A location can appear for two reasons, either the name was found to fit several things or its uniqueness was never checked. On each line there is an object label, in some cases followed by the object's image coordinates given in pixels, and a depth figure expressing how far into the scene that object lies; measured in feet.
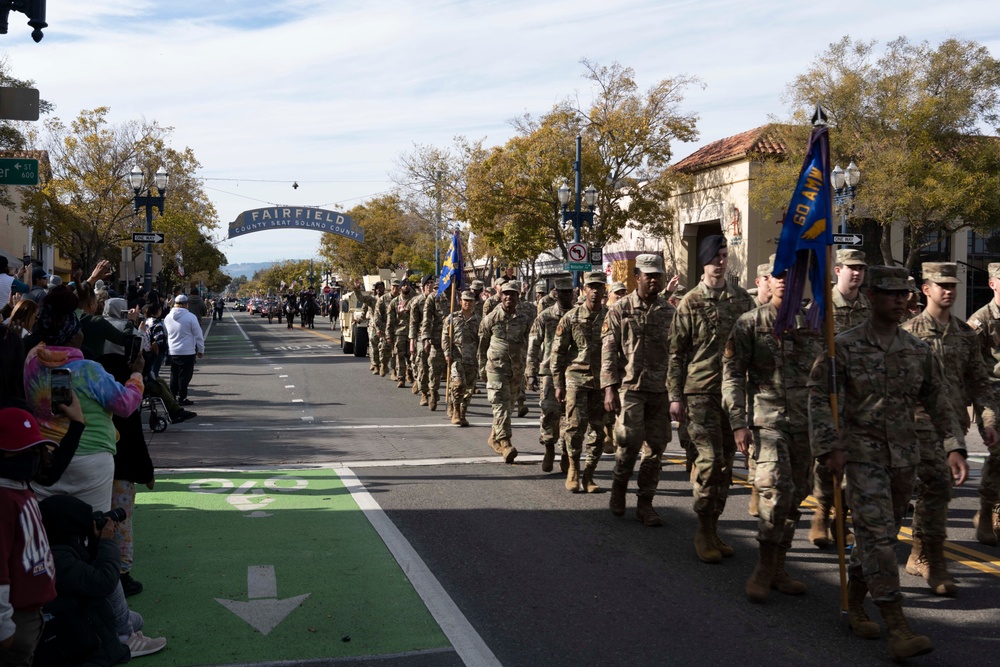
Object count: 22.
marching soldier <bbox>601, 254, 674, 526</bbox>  27.32
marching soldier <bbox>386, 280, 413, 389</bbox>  67.67
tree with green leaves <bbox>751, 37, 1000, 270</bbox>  111.04
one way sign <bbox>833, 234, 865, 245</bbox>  70.69
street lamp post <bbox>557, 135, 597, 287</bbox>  106.01
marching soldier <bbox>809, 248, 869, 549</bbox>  27.02
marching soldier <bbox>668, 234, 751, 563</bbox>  23.71
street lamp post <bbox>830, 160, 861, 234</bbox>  91.45
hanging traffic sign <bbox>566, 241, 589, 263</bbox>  94.32
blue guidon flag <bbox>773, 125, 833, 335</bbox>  20.57
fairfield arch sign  165.17
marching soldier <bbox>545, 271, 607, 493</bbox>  31.94
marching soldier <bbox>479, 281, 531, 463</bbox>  38.40
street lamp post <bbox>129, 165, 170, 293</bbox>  97.66
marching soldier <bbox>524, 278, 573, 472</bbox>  34.88
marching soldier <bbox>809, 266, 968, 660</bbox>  18.03
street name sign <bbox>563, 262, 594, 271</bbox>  97.19
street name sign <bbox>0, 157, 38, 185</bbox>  35.99
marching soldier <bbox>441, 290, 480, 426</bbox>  48.85
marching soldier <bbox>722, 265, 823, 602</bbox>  20.56
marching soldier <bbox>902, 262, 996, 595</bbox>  21.53
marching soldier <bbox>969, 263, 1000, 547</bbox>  25.39
